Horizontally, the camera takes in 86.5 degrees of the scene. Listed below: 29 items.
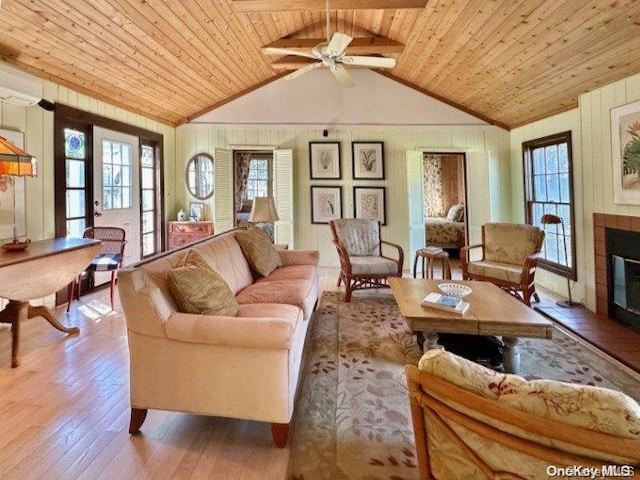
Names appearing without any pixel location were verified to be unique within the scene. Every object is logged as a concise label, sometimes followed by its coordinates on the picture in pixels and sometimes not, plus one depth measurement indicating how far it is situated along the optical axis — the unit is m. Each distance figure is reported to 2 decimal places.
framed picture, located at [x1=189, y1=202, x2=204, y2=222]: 5.97
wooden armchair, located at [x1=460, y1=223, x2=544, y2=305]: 3.56
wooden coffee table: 2.13
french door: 3.86
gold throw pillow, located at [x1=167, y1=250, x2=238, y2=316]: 1.83
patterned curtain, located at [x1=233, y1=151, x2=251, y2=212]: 7.54
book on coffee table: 2.31
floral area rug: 1.58
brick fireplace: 3.34
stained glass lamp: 2.41
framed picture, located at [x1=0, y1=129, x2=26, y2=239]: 3.19
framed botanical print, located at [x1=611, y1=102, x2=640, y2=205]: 3.06
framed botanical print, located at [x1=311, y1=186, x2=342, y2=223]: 5.93
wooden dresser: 5.70
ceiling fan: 2.78
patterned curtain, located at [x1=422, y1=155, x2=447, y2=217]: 8.60
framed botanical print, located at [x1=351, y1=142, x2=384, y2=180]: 5.84
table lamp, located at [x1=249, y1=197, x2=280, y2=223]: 4.12
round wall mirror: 6.02
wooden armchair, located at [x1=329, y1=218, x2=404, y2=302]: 3.96
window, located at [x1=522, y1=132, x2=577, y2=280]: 4.12
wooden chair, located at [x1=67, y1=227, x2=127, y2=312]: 3.64
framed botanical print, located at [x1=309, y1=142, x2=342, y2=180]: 5.87
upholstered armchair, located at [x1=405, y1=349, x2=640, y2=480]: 0.63
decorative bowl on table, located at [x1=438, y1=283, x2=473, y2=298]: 2.68
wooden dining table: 2.42
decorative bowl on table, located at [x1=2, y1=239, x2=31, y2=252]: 2.72
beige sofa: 1.64
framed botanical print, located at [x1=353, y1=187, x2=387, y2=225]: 5.90
